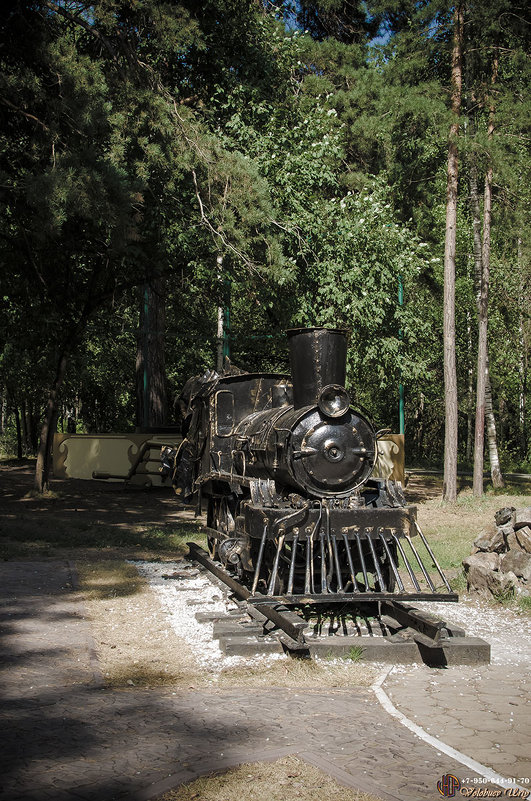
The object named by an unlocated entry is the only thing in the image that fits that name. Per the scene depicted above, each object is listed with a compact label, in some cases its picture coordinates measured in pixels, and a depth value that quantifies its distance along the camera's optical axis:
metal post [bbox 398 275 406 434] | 18.47
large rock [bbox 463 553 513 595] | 8.16
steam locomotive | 6.95
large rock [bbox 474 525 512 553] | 8.96
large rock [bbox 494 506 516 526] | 9.05
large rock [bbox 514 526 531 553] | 8.70
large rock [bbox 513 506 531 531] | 8.90
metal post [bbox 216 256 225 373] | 18.27
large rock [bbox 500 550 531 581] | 8.40
